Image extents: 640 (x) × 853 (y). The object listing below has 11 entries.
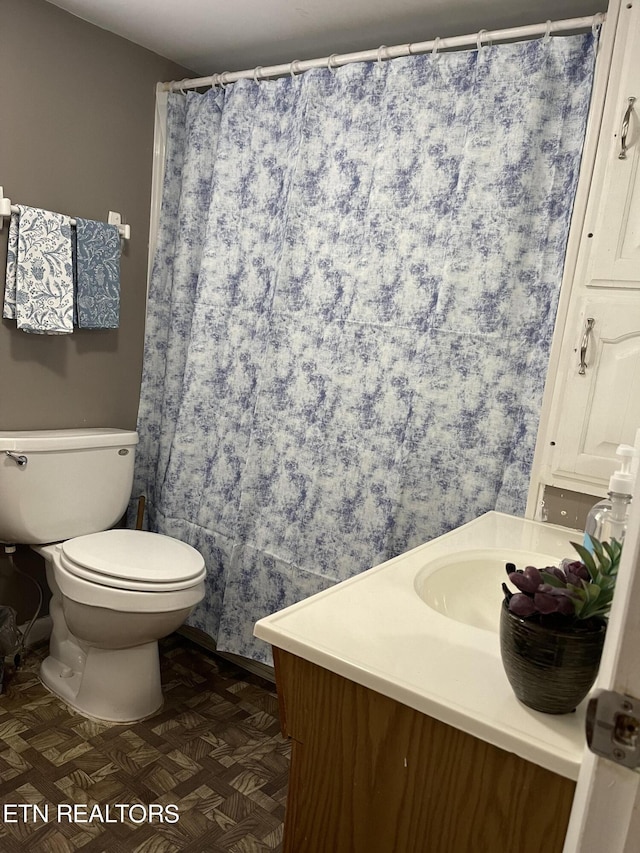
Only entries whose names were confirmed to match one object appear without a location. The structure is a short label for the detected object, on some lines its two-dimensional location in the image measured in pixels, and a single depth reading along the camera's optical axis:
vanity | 0.82
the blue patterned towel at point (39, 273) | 2.14
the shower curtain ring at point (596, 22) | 1.67
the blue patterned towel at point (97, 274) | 2.30
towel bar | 2.09
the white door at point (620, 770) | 0.51
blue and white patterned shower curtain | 1.84
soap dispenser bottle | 1.02
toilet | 2.02
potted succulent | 0.79
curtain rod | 1.75
